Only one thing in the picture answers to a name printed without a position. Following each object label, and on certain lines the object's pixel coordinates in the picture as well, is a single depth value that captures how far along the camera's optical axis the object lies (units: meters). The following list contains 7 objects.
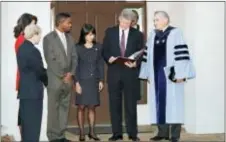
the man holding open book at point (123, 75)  6.96
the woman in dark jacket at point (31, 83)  6.24
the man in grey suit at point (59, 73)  6.75
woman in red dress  6.55
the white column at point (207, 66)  8.45
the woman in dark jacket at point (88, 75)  7.08
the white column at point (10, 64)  7.61
